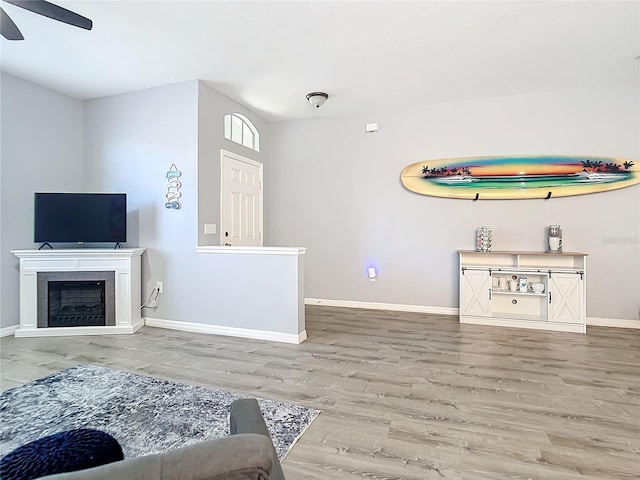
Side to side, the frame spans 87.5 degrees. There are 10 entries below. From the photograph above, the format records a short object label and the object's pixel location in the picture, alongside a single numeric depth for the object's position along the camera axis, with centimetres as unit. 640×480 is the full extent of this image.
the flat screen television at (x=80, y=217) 375
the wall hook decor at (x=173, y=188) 388
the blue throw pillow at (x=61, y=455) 98
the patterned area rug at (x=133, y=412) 180
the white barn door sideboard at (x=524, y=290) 383
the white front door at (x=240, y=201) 434
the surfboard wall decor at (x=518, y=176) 398
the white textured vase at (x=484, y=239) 432
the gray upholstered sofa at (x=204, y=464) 51
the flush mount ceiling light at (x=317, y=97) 412
